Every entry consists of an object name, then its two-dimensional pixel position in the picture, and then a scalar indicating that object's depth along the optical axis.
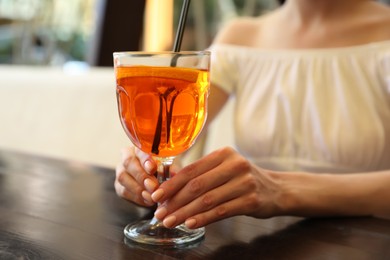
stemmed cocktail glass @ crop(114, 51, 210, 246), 0.79
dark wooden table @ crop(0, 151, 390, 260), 0.76
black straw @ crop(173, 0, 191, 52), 0.87
